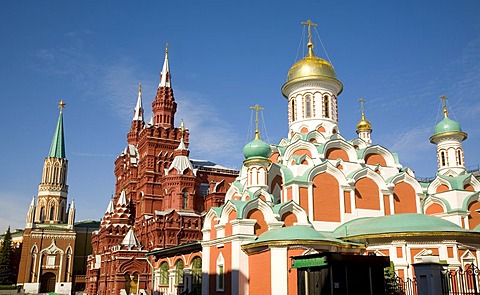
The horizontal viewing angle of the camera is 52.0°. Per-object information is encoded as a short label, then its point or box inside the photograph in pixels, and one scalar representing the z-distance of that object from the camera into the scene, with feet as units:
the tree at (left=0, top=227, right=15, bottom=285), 174.91
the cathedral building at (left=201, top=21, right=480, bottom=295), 61.67
